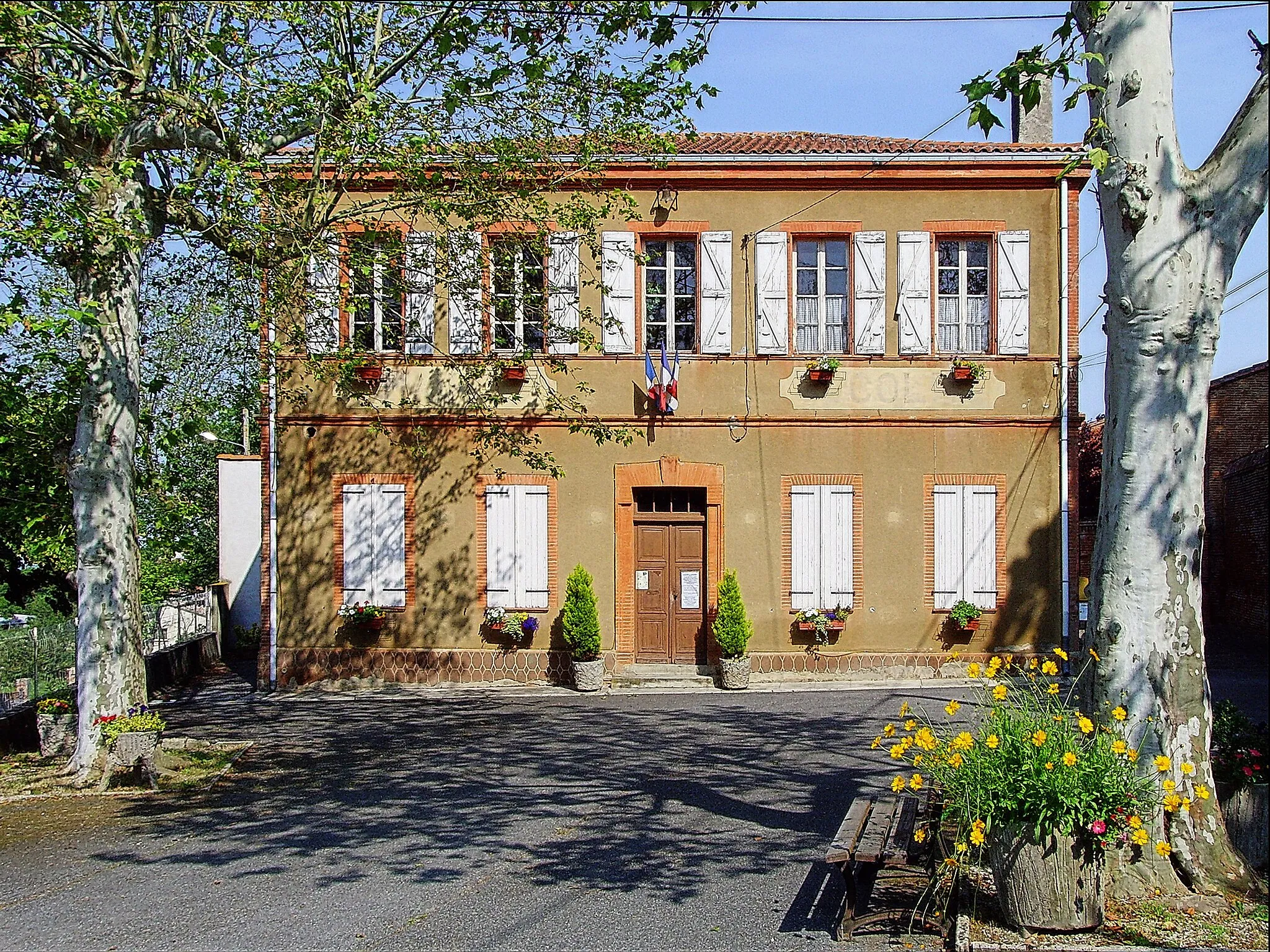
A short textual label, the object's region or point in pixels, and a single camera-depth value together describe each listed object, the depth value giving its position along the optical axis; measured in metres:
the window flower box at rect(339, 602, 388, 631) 15.34
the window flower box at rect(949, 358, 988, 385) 15.22
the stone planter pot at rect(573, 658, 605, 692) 15.05
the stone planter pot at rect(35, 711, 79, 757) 10.77
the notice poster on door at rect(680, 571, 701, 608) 15.77
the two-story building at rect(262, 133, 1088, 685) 15.45
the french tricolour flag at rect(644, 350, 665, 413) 14.84
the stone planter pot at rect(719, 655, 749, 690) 14.95
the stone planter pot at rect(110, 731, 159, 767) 9.73
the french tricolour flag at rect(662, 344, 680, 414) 14.91
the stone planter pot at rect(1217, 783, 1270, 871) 5.95
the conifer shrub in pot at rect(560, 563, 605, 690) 15.04
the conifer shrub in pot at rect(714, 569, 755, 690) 14.96
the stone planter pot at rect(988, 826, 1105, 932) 5.20
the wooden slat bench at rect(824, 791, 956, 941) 5.55
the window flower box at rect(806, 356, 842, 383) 15.17
